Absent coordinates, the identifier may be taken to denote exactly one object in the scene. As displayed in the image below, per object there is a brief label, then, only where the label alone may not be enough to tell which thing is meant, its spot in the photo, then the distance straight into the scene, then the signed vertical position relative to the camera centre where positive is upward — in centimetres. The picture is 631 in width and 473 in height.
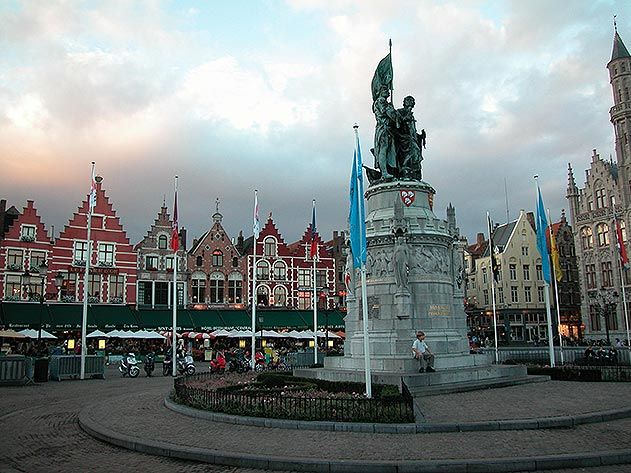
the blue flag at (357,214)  1747 +364
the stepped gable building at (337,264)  6609 +852
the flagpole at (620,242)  4476 +659
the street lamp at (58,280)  3223 +336
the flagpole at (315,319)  3353 +91
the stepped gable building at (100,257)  5416 +780
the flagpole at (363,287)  1585 +136
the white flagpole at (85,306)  3159 +183
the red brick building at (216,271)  6044 +686
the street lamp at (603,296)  6412 +351
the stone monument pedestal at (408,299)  2123 +130
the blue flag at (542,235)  2841 +468
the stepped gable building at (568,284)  8112 +643
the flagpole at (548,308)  2717 +106
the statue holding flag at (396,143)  2517 +822
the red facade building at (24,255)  5072 +771
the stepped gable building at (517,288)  7838 +574
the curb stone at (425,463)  991 -224
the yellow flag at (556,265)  3315 +363
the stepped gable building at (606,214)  6544 +1336
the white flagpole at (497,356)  3288 -146
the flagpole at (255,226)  3150 +618
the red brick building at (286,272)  6341 +703
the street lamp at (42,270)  3075 +380
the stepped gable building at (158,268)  5775 +700
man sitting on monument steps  1938 -69
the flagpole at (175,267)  3142 +399
